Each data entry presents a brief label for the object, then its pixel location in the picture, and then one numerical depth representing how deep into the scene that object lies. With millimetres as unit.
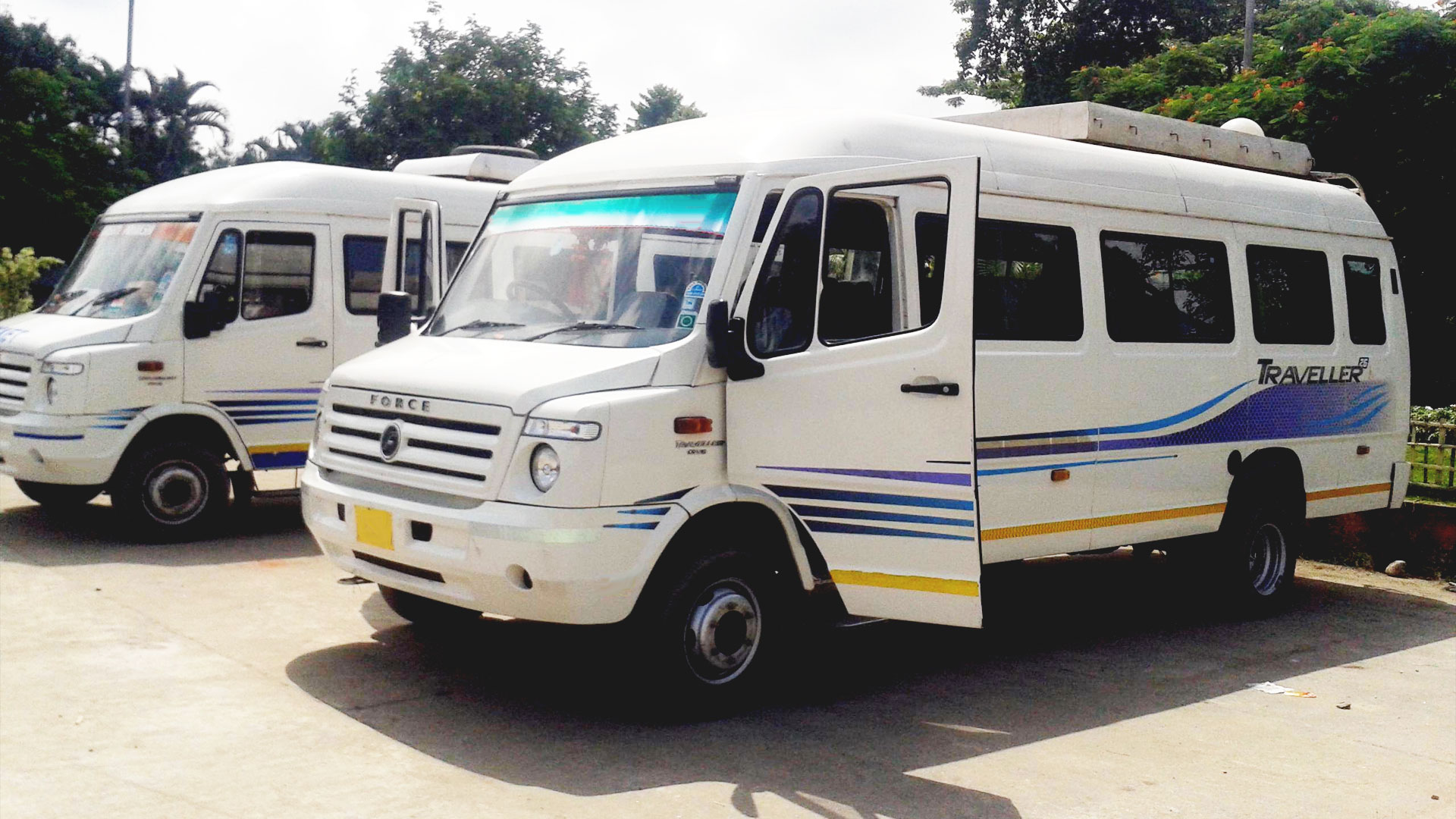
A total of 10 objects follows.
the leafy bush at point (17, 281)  19266
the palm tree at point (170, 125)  43344
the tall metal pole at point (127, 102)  39500
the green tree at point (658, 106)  64938
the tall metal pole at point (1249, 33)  22219
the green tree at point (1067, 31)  31422
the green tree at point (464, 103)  36438
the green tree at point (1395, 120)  13812
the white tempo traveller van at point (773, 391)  5605
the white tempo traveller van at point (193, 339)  9352
